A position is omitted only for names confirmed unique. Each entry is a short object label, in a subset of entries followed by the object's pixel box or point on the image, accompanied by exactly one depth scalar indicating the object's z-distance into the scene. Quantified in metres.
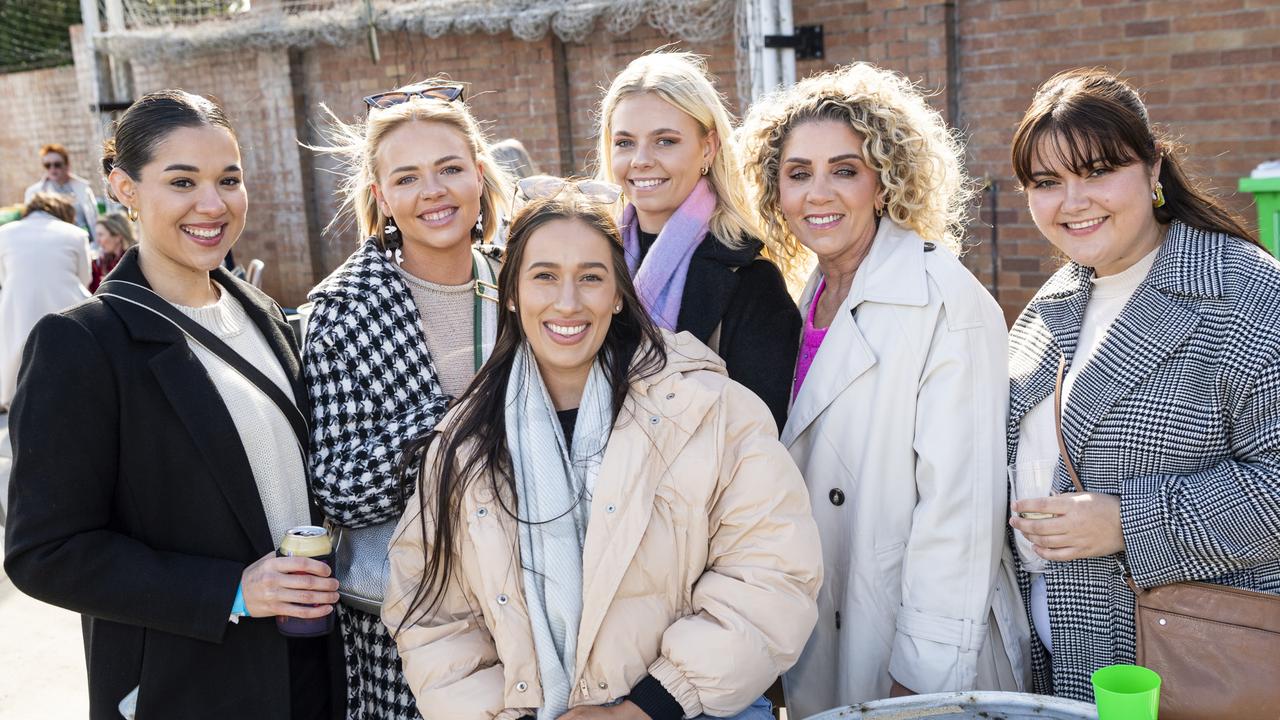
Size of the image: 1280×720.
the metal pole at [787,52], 6.83
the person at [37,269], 8.40
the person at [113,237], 9.45
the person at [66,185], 10.99
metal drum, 2.11
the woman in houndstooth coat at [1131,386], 2.23
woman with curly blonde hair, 2.54
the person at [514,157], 6.90
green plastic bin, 4.66
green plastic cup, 1.95
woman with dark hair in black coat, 2.24
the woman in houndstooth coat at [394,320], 2.53
